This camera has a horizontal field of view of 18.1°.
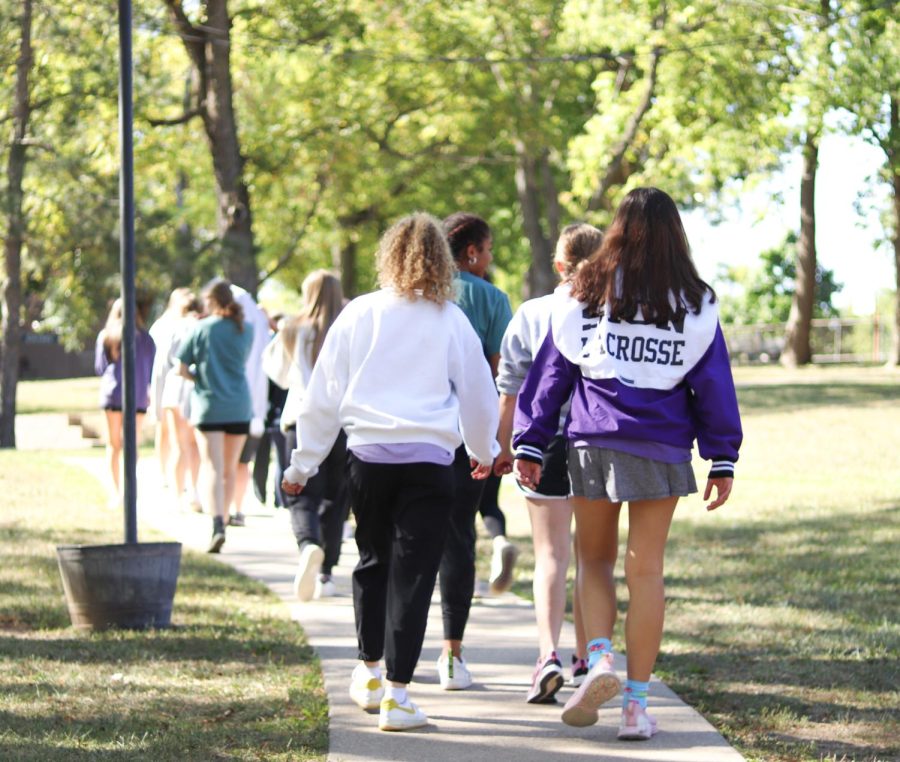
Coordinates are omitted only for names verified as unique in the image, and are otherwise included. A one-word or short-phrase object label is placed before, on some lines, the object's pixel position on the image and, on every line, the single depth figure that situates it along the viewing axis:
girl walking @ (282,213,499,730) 10.64
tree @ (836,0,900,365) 38.12
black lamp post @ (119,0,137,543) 14.79
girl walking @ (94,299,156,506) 24.25
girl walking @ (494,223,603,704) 11.36
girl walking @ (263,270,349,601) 16.44
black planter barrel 14.28
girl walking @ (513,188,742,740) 9.89
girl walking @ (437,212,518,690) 11.98
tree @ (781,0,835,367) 40.22
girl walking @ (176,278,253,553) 20.70
